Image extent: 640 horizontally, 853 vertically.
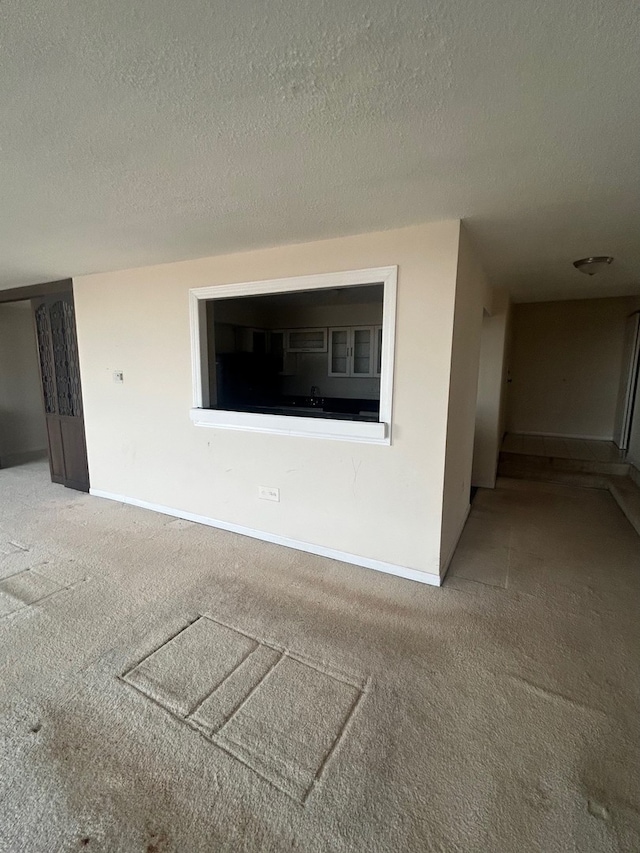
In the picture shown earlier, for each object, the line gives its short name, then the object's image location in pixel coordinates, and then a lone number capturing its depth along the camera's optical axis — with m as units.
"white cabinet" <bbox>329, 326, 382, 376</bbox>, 5.21
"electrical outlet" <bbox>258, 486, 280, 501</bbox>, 3.09
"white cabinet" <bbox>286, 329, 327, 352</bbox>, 5.47
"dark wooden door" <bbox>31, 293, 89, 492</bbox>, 4.20
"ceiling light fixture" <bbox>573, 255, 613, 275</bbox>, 2.88
